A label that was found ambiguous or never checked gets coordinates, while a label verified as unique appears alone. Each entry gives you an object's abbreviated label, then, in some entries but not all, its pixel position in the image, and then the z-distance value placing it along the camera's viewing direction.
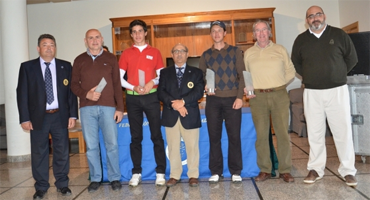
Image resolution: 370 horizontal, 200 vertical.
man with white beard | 3.05
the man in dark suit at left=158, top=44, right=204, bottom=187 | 3.20
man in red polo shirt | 3.24
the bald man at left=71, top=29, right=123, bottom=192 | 3.14
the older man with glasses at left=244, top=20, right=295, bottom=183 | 3.19
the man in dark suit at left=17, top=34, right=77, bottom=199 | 3.07
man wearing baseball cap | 3.21
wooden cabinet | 6.73
